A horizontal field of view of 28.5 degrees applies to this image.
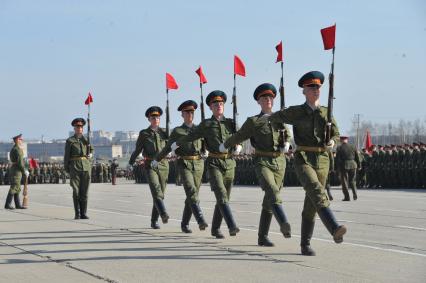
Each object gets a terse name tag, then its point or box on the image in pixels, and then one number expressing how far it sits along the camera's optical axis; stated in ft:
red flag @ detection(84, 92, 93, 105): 62.49
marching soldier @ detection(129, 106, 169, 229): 43.75
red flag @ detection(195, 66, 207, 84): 48.62
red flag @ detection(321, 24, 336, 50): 31.55
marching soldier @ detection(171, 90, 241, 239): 36.35
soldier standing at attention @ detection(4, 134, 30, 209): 68.39
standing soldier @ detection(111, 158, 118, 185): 153.79
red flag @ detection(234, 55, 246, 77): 41.39
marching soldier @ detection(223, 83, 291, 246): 33.09
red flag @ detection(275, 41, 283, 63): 39.88
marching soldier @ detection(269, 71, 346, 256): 30.12
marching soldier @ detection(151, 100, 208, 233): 39.32
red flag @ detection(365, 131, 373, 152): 111.14
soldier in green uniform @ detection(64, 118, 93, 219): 54.39
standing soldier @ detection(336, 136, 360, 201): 72.12
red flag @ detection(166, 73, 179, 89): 50.53
